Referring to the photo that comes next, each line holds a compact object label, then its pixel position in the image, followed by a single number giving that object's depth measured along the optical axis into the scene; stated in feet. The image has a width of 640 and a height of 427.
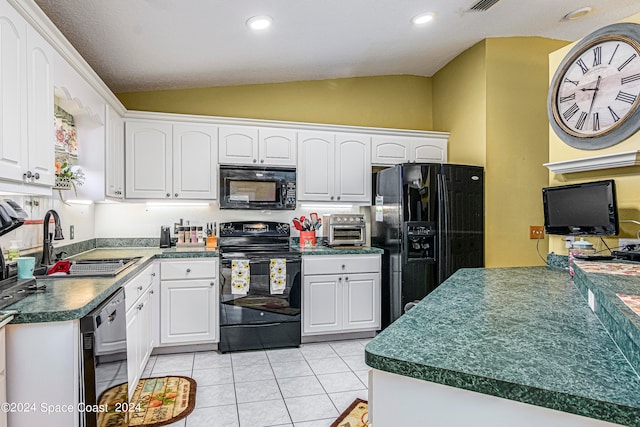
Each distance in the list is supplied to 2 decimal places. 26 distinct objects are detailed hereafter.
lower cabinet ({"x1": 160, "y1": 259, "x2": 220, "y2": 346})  10.52
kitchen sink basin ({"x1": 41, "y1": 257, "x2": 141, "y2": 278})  8.38
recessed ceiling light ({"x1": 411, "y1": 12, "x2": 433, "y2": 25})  9.69
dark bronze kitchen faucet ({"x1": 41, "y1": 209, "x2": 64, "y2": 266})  7.14
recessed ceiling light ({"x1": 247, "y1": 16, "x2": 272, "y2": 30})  8.52
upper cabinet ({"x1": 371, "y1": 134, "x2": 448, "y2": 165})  13.25
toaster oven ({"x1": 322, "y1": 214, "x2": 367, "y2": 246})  12.34
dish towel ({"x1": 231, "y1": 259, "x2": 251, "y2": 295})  10.67
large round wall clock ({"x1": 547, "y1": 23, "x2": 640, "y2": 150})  6.84
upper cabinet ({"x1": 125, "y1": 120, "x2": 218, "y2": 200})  11.27
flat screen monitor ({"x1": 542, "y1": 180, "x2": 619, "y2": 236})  6.83
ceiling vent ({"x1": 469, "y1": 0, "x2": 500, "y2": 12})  9.35
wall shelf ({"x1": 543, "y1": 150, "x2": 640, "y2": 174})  6.57
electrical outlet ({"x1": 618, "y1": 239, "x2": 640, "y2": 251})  6.60
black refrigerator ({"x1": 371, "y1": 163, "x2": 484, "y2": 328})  11.51
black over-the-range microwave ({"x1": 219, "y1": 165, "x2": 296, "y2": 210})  11.82
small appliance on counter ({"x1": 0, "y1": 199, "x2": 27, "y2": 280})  5.56
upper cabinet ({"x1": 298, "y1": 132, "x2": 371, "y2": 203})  12.64
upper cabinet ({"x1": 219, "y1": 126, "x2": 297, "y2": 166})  12.00
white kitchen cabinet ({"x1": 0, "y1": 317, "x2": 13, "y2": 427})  4.60
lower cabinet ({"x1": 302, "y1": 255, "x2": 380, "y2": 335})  11.48
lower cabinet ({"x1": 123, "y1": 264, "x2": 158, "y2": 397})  7.63
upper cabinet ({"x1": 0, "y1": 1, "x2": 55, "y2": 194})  5.20
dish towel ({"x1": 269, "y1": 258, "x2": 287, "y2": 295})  10.92
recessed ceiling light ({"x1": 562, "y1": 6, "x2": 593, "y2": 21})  10.58
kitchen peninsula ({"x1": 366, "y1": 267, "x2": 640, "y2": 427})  2.60
